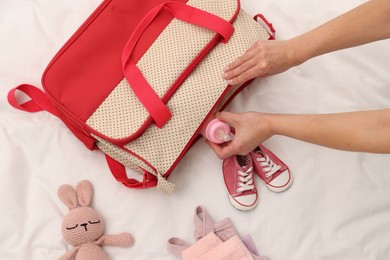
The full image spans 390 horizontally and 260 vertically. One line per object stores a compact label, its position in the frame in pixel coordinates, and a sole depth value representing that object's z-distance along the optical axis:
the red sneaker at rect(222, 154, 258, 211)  0.99
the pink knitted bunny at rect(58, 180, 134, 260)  0.92
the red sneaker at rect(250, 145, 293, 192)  1.00
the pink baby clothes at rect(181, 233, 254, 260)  0.93
